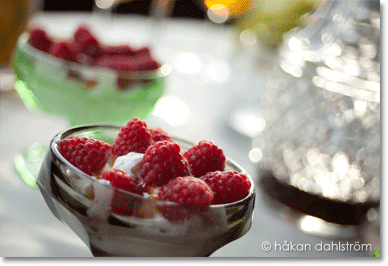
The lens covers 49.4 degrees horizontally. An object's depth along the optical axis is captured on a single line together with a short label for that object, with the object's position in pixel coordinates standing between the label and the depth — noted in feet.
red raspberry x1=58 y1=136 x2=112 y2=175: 1.11
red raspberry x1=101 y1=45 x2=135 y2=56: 1.97
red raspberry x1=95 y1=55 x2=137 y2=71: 1.85
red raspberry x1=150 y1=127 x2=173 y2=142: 1.29
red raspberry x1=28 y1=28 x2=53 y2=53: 1.87
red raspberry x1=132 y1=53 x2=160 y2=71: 1.93
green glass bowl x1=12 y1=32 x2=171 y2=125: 1.77
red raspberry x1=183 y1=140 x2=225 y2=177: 1.21
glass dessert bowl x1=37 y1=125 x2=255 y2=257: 1.00
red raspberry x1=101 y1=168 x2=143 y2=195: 1.02
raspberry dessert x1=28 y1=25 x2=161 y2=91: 1.82
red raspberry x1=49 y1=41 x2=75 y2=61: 1.81
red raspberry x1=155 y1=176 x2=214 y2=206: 1.01
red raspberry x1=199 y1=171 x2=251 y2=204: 1.11
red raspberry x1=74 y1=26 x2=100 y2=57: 1.91
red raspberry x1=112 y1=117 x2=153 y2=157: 1.20
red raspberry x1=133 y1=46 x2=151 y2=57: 2.06
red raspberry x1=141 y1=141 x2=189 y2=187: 1.07
